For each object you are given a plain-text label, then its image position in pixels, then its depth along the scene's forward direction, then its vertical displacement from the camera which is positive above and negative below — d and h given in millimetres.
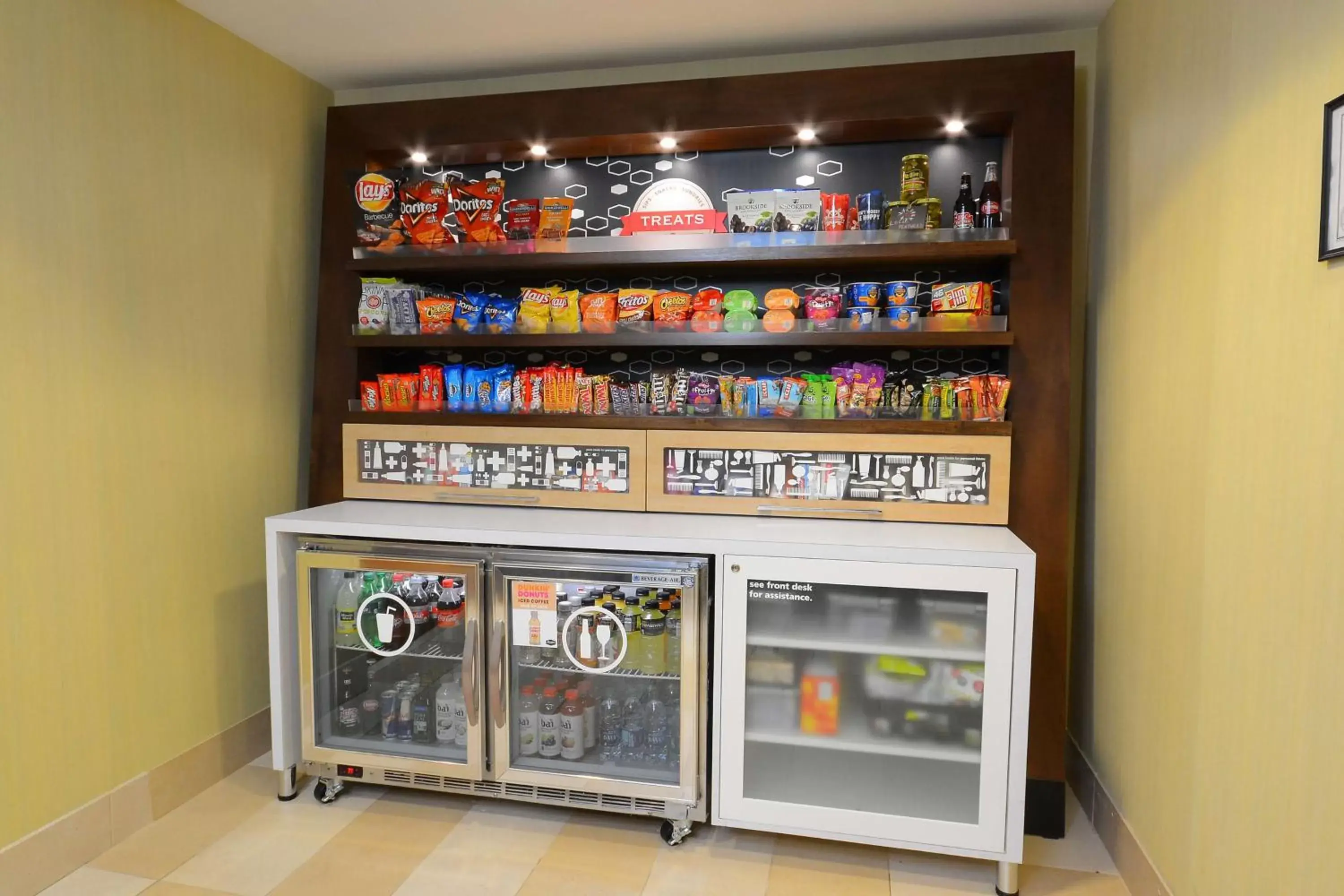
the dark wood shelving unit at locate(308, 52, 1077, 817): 2357 +542
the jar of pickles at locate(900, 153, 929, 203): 2461 +750
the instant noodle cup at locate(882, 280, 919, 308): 2469 +392
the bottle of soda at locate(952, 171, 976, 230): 2439 +648
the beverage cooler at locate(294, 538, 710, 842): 2209 -784
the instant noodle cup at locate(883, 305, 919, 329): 2410 +310
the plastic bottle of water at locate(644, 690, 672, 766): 2357 -980
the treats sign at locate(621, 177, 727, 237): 2578 +668
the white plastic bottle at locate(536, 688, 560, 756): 2381 -957
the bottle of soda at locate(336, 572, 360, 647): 2467 -633
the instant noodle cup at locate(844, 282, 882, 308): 2490 +387
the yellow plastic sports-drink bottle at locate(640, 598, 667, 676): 2273 -672
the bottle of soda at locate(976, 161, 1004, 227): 2422 +659
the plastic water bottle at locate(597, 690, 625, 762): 2396 -967
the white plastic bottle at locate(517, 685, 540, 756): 2369 -958
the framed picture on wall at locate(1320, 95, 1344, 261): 1237 +376
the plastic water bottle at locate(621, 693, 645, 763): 2361 -970
